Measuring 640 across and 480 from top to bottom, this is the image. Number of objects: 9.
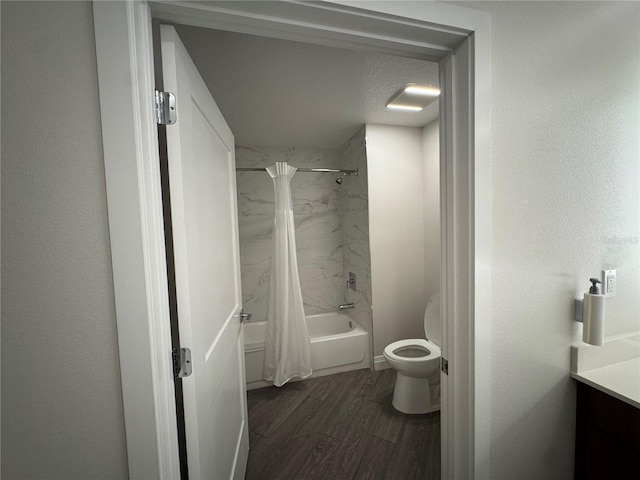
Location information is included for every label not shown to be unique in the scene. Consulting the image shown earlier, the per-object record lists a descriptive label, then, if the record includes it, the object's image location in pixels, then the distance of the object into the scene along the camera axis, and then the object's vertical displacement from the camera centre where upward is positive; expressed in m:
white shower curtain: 2.42 -0.68
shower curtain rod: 2.44 +0.51
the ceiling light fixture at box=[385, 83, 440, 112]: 1.84 +0.88
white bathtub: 2.48 -1.22
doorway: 0.62 +0.12
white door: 0.79 -0.13
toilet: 1.98 -1.08
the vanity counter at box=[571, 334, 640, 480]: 0.98 -0.71
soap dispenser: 0.99 -0.36
